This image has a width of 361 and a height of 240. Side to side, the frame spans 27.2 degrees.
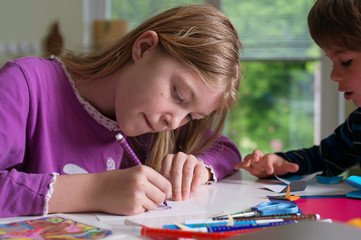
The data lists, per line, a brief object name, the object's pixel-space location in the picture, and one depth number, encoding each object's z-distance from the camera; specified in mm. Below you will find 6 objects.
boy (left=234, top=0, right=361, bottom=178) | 1215
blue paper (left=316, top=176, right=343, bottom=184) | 1234
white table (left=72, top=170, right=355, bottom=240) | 964
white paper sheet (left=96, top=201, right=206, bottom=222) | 963
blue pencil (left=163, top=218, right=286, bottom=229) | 916
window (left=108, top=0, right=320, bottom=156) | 3066
